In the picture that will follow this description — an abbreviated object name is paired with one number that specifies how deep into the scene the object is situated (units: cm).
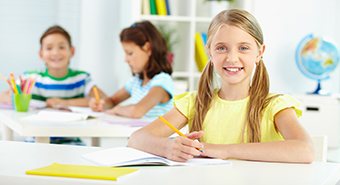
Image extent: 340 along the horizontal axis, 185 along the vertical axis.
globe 371
